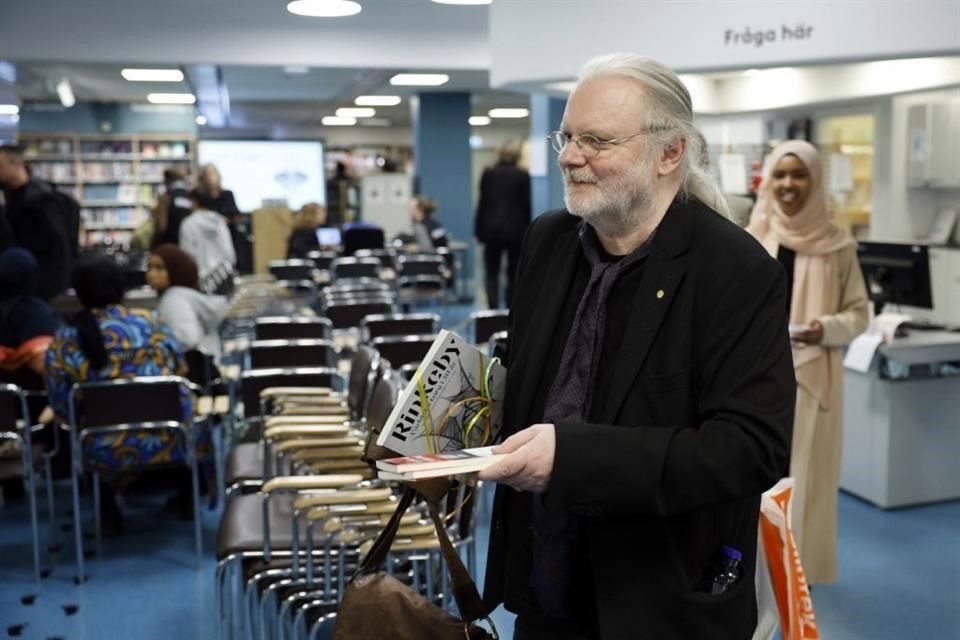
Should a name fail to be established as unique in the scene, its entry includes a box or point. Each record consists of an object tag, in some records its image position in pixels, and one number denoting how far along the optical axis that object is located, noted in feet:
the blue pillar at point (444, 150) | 43.88
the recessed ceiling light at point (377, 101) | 49.03
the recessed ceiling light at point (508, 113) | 57.85
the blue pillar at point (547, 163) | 27.14
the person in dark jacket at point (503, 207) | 33.17
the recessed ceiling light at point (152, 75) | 34.27
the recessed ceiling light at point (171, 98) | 44.91
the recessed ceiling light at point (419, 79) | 35.73
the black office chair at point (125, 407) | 13.15
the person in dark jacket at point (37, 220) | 21.56
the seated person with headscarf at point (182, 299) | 16.75
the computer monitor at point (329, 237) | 41.27
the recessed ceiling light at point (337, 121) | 67.95
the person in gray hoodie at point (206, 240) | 27.32
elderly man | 4.60
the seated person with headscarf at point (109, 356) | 13.60
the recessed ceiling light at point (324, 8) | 21.25
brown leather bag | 5.28
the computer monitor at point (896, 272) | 16.35
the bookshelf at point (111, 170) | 48.32
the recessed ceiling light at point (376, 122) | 68.32
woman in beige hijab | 11.80
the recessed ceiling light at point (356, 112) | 58.48
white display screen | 57.41
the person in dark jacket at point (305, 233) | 35.35
